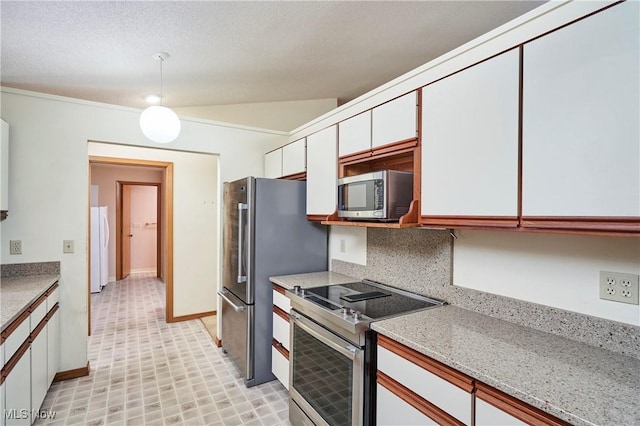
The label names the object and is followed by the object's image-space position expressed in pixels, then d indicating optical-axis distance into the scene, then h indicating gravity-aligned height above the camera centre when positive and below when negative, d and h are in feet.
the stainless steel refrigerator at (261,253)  8.52 -1.21
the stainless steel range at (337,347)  5.22 -2.51
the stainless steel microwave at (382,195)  5.96 +0.31
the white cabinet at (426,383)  3.80 -2.31
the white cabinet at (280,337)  7.98 -3.30
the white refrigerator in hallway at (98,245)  17.07 -1.96
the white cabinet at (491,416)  3.35 -2.24
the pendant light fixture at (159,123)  7.43 +2.05
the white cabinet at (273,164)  10.55 +1.61
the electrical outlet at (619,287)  3.94 -0.96
